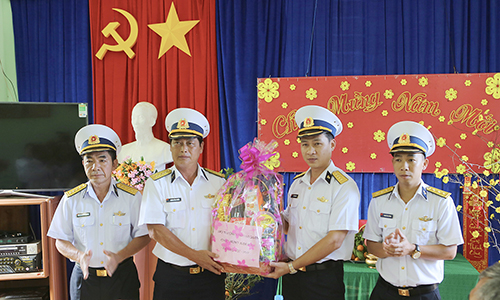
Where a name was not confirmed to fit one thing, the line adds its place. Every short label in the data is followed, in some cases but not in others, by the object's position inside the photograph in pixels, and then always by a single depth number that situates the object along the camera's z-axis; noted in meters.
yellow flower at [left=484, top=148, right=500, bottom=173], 3.29
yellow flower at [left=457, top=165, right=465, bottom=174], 3.17
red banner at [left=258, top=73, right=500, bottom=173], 3.47
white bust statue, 3.75
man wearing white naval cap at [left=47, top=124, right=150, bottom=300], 2.18
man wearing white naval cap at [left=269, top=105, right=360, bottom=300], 1.95
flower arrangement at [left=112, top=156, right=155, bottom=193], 3.33
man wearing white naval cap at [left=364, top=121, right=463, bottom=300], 1.92
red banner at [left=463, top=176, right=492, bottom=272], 3.48
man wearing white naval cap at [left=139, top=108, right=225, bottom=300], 2.08
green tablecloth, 2.91
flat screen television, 3.64
